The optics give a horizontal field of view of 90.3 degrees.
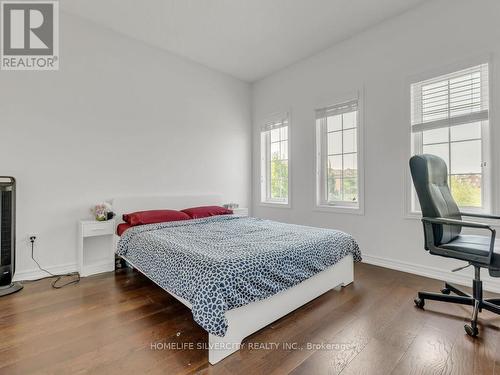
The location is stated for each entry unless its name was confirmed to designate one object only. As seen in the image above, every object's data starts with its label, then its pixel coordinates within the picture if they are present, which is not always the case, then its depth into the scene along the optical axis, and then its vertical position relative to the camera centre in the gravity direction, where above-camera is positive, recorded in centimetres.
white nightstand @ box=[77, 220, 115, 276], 284 -72
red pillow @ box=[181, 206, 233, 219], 355 -33
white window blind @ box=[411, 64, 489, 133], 248 +95
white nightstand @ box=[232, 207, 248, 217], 422 -39
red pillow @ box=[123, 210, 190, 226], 297 -35
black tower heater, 238 -43
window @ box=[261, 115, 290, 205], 443 +51
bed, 149 -58
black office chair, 175 -39
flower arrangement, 298 -27
